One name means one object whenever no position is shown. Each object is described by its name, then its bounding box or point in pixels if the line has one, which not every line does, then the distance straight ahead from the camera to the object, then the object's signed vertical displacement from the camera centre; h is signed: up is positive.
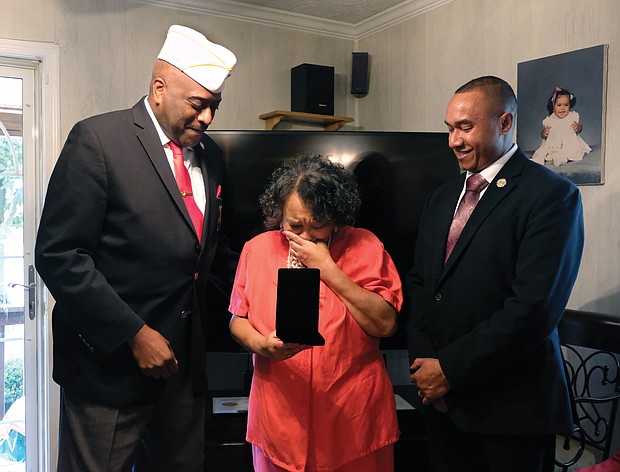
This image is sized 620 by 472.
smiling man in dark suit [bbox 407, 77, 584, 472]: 1.63 -0.21
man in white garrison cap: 1.63 -0.13
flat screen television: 2.65 +0.20
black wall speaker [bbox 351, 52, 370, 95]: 3.87 +0.91
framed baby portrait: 2.59 +0.47
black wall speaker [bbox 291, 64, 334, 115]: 3.72 +0.78
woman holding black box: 1.69 -0.31
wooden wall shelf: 3.66 +0.61
